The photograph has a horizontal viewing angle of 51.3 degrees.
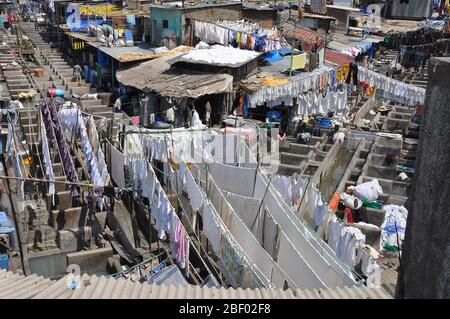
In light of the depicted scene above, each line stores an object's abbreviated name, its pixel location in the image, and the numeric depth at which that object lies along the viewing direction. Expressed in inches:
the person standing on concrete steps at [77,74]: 1080.0
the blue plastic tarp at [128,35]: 1123.8
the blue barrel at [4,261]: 454.3
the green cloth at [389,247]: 536.7
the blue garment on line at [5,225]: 422.9
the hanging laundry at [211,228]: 398.9
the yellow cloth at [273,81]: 821.2
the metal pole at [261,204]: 440.8
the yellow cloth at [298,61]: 864.3
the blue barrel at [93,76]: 1060.5
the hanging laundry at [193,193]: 439.2
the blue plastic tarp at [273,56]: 992.4
